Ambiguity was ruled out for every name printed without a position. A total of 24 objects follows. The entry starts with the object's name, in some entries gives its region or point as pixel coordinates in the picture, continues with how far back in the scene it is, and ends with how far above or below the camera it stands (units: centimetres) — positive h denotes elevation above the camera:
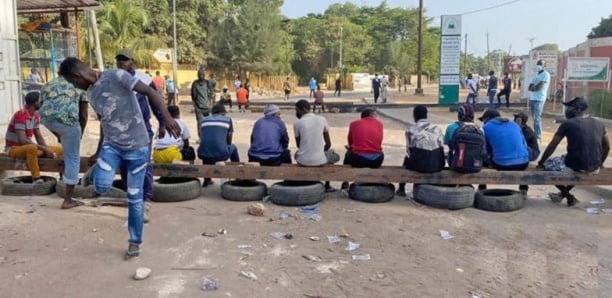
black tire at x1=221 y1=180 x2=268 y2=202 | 667 -134
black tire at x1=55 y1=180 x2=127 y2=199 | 663 -133
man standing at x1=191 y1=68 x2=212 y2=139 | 1134 -26
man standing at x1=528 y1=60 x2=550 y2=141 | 1173 -26
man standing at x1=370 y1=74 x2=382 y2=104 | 2945 -22
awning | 1461 +211
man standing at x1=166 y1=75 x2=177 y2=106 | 2527 -39
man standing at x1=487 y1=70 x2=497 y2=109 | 2316 -18
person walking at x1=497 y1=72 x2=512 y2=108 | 2358 -22
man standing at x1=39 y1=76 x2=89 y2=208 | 609 -40
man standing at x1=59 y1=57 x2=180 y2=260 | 448 -37
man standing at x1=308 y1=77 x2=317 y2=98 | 3659 -12
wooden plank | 652 -111
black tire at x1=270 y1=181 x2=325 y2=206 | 641 -131
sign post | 2364 +159
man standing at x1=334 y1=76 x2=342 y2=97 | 3939 -20
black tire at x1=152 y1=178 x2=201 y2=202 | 655 -130
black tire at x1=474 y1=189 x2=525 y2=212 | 635 -139
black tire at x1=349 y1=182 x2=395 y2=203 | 662 -132
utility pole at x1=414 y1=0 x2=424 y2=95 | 3614 +183
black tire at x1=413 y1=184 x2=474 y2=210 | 635 -132
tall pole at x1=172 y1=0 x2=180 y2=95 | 3023 +116
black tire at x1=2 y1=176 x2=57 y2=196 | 683 -132
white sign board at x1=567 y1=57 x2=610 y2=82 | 1827 +46
